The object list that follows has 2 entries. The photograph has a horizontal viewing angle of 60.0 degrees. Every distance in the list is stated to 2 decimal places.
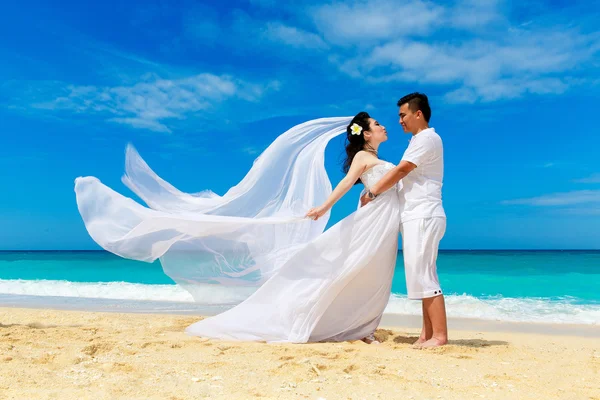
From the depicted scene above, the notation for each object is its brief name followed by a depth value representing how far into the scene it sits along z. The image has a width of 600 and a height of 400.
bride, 4.71
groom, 4.49
